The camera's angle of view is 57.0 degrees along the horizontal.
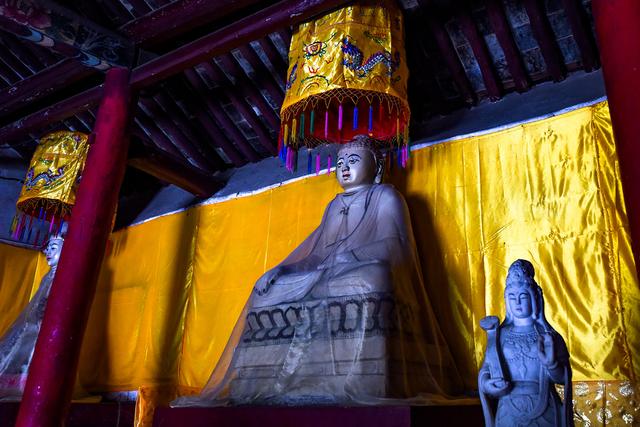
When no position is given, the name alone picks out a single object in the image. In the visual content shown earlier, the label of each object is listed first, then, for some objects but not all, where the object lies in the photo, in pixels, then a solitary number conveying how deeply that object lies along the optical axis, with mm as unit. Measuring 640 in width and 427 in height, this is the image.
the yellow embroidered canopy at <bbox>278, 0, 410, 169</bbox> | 3730
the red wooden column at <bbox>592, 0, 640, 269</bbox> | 2166
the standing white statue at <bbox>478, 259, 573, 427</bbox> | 2365
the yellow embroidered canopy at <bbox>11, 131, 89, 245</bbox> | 5562
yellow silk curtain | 3439
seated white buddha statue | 3141
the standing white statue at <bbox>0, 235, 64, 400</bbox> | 5008
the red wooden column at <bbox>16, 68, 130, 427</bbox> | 3682
